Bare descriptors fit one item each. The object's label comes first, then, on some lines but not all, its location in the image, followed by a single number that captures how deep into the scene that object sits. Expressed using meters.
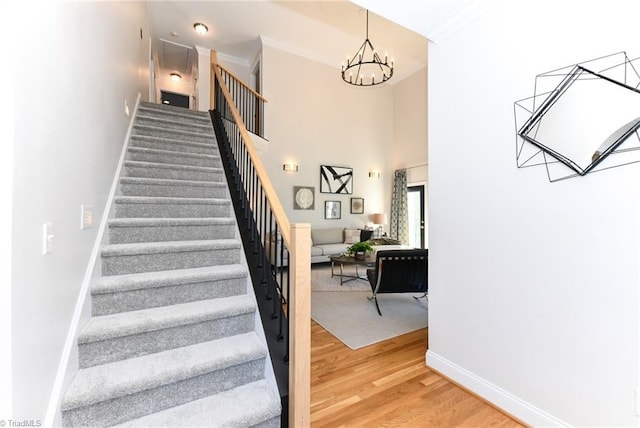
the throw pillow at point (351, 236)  6.66
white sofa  5.92
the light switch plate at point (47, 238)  1.15
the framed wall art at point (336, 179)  6.80
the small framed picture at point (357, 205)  7.25
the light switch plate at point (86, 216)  1.66
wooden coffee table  4.28
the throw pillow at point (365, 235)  6.79
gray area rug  2.90
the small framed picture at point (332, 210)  6.86
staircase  1.40
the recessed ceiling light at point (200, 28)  5.61
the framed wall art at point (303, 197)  6.45
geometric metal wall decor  1.37
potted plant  4.67
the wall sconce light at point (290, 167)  6.30
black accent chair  3.38
